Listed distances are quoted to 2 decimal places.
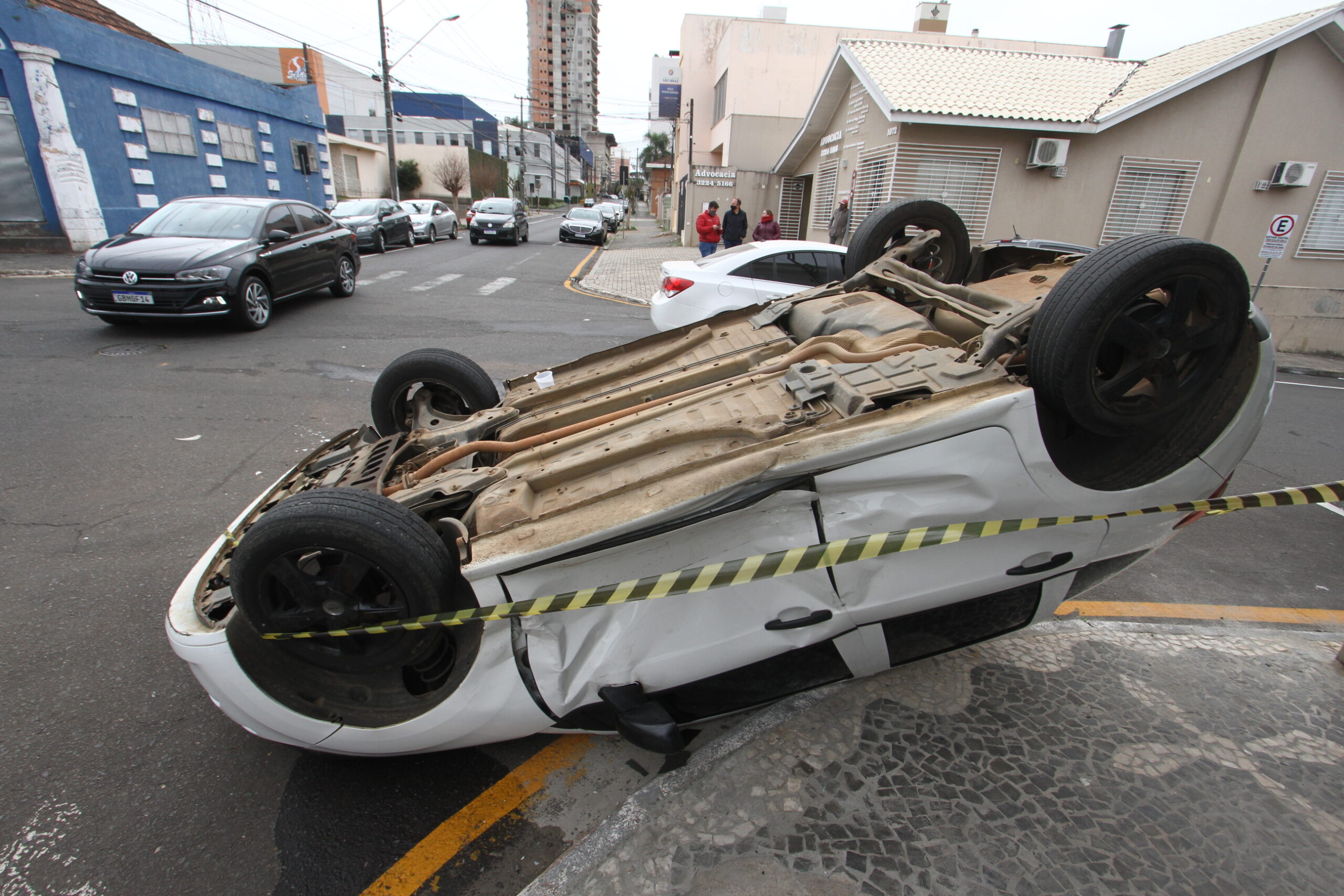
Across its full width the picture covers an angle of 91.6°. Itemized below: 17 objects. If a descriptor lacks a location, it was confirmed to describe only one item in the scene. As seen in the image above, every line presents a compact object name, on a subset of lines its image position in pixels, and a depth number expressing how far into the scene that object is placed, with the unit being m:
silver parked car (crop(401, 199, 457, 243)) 21.97
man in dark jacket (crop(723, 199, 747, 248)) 15.48
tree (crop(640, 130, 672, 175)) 100.72
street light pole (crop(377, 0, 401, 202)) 25.16
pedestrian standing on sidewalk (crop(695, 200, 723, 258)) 15.14
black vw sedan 7.62
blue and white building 12.91
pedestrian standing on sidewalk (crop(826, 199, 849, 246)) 13.33
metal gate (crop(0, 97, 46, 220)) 12.75
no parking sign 10.88
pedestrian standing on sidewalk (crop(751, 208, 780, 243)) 13.90
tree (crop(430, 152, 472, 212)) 44.78
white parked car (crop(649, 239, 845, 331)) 7.32
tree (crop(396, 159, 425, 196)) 43.25
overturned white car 1.99
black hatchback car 21.92
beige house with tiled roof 12.12
